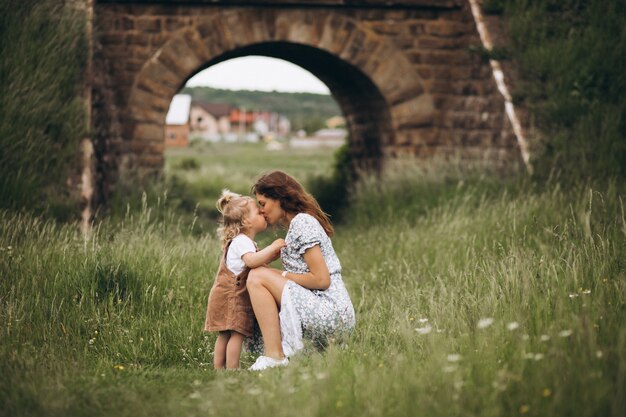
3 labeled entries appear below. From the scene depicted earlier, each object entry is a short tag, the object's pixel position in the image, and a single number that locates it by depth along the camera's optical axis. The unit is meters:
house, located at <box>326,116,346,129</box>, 110.25
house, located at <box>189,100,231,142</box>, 100.44
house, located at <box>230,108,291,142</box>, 106.90
